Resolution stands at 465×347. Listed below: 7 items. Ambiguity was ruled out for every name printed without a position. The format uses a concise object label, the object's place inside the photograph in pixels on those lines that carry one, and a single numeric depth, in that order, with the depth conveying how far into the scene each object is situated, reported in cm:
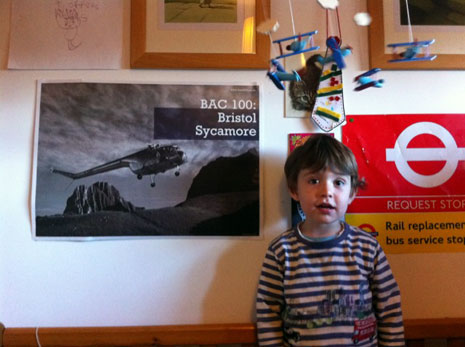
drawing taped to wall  94
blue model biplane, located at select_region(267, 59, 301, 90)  76
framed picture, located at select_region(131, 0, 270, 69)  93
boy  79
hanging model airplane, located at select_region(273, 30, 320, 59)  73
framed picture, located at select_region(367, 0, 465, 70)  93
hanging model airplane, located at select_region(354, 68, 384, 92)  79
